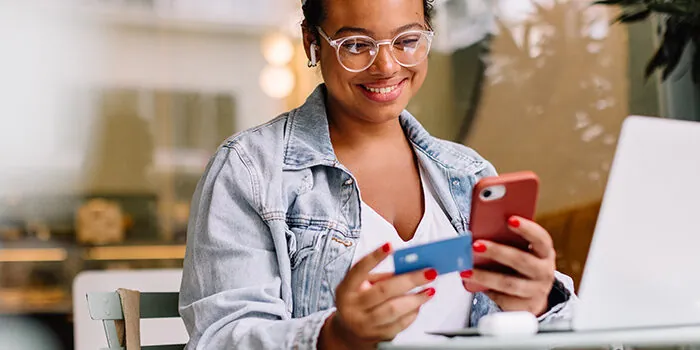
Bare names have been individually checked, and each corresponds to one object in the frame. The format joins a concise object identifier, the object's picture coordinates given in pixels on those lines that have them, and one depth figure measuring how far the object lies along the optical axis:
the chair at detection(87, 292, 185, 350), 1.26
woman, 1.21
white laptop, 0.89
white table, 0.80
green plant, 2.69
